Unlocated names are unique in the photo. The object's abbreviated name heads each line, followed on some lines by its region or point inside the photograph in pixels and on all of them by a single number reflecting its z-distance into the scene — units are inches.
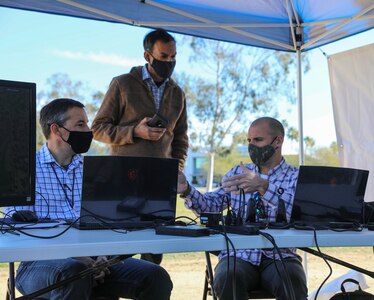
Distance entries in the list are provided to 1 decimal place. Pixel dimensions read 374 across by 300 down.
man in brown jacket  138.9
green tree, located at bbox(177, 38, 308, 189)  884.0
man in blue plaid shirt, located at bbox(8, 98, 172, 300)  90.3
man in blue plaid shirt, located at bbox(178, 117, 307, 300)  95.6
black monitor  74.0
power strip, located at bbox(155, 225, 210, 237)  73.0
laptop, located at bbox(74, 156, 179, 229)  82.0
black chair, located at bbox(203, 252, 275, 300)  107.0
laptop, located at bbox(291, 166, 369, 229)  89.5
